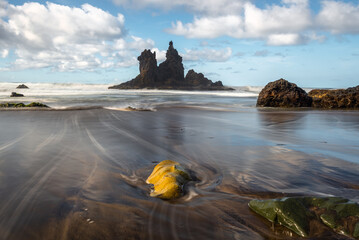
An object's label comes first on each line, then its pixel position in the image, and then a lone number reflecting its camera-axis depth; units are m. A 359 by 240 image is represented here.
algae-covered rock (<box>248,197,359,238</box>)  1.88
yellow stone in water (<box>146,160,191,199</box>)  2.54
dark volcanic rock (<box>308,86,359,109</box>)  14.55
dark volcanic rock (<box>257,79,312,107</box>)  15.23
